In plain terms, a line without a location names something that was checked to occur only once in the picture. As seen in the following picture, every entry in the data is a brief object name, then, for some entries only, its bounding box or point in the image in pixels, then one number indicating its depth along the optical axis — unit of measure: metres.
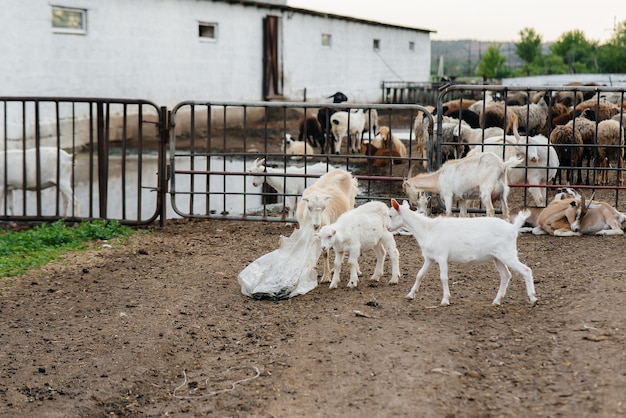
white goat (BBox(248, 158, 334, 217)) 11.81
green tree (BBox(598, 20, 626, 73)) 52.07
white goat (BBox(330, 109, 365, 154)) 22.09
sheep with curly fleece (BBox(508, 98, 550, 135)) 20.05
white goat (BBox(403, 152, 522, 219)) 10.32
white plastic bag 7.86
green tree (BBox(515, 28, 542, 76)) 61.75
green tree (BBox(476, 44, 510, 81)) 53.75
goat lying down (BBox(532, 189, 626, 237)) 10.52
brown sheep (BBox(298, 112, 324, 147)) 22.31
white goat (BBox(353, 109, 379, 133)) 26.00
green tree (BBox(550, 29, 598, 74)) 54.59
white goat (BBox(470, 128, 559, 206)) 12.30
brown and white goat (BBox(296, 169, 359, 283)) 8.40
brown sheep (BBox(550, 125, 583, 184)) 14.72
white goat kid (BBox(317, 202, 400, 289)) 7.81
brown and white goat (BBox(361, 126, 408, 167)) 18.38
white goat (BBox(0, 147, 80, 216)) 12.09
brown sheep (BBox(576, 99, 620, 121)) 18.72
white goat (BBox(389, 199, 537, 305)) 6.97
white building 19.66
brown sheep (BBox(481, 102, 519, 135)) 18.17
